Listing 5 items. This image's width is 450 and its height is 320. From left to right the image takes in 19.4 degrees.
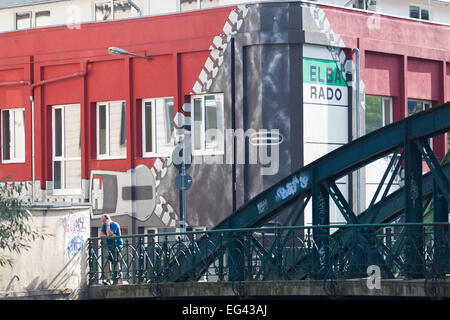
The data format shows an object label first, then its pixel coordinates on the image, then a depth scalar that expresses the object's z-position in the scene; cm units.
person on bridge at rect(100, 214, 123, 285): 2852
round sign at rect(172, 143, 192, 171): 3559
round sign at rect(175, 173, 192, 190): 3506
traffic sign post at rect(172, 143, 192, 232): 3500
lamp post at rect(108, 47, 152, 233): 3516
